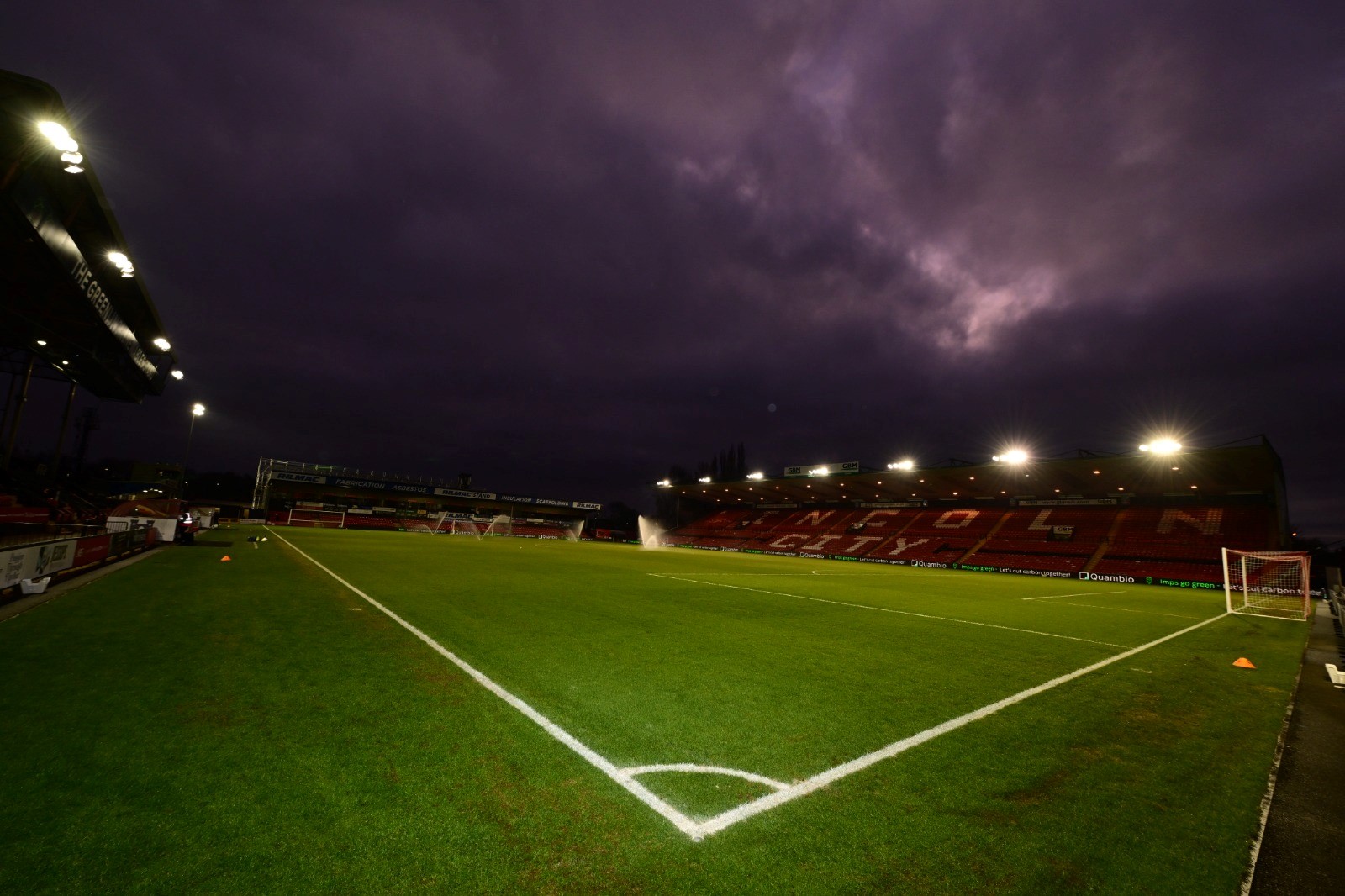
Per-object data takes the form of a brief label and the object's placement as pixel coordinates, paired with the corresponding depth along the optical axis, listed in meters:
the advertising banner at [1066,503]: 43.50
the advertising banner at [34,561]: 8.47
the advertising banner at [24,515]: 17.34
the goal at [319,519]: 60.28
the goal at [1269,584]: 20.55
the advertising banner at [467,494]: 79.38
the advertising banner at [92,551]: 12.45
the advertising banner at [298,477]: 67.62
